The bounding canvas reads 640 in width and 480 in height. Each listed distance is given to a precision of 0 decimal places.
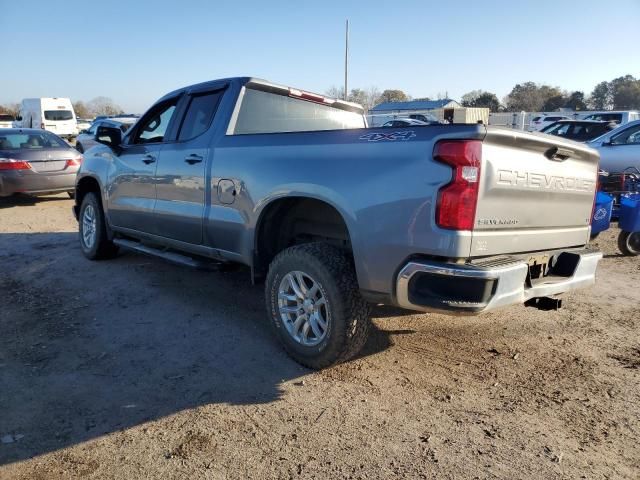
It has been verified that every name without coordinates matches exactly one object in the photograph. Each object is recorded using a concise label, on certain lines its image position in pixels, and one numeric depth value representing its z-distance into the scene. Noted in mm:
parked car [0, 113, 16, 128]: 31256
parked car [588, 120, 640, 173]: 9984
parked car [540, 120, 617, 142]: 13906
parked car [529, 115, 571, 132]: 27144
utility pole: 42969
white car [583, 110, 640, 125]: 22638
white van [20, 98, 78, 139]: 28562
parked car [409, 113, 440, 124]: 31802
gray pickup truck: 2816
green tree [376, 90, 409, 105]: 94244
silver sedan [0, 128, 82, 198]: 9594
